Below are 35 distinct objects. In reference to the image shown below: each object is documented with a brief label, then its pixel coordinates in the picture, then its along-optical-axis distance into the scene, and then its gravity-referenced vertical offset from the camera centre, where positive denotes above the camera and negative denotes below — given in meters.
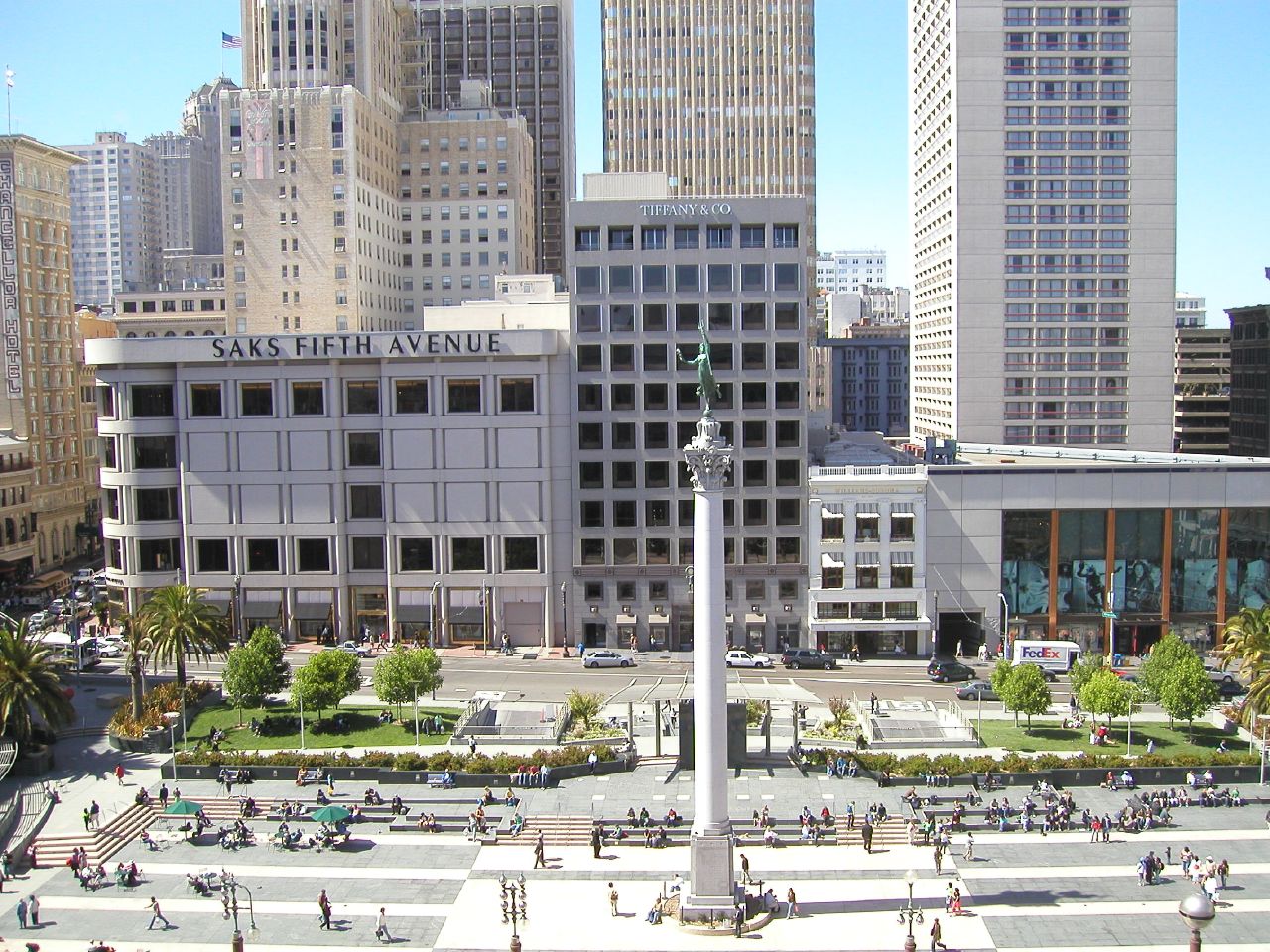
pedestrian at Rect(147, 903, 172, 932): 53.41 -21.11
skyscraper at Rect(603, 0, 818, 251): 174.12 +40.26
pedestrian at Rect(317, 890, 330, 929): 53.03 -20.63
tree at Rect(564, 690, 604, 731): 76.62 -18.24
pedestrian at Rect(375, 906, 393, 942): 51.78 -21.06
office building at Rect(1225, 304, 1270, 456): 150.38 +0.93
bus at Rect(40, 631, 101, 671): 93.75 -18.16
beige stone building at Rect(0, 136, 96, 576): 136.50 +5.06
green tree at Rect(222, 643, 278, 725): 78.56 -16.57
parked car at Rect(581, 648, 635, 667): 94.44 -19.11
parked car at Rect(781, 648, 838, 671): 94.69 -19.25
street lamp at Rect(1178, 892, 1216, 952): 29.95 -11.90
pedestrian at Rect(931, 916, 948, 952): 50.06 -20.73
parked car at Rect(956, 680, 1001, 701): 85.44 -19.58
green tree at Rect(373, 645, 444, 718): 77.12 -16.31
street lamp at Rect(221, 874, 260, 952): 50.31 -20.68
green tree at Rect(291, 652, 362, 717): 76.06 -16.44
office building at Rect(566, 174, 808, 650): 99.00 -0.80
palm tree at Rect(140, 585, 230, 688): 79.00 -13.74
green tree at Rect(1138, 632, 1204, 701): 75.19 -15.83
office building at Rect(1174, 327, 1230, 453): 170.25 -0.24
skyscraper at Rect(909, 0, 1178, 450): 123.69 +16.27
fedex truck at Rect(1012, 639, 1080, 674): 92.19 -18.57
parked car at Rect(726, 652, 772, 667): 95.06 -19.37
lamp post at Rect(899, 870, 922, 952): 51.06 -20.70
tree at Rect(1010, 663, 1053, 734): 75.25 -17.25
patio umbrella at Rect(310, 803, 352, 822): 61.03 -19.43
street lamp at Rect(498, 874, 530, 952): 52.00 -20.79
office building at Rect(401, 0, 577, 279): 170.62 +42.95
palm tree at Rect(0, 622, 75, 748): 71.00 -15.75
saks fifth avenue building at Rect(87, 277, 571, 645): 100.38 -6.10
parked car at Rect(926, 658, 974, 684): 89.88 -19.23
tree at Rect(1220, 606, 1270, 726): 69.44 -14.58
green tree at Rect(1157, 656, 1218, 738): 73.62 -16.96
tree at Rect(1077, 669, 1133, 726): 73.12 -17.11
